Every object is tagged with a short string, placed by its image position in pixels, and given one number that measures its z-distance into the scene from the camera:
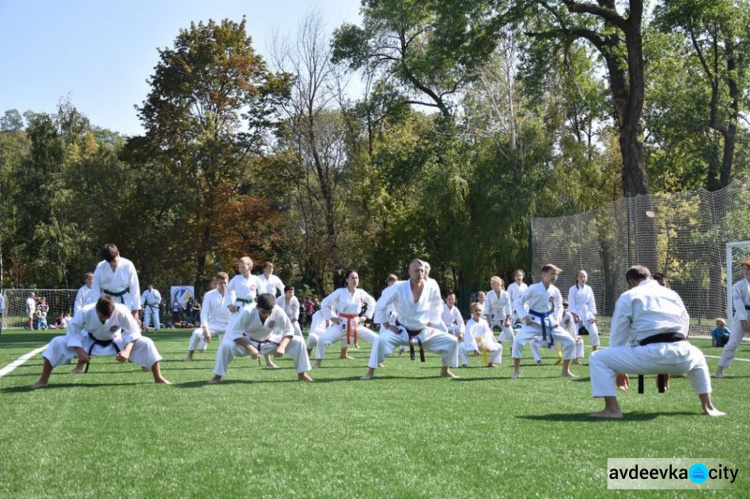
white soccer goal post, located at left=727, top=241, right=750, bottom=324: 18.39
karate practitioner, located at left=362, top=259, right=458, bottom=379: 11.73
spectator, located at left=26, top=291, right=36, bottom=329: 35.62
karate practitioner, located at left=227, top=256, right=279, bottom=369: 15.63
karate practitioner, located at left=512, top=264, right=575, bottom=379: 12.20
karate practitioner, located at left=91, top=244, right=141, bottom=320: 13.03
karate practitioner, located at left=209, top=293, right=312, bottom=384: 10.98
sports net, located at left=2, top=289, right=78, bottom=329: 38.91
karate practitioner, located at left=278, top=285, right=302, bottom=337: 19.20
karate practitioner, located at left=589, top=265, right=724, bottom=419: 7.53
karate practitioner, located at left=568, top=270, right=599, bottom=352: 15.96
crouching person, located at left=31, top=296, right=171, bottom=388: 10.27
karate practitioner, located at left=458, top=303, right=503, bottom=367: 14.66
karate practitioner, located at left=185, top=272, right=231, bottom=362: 15.99
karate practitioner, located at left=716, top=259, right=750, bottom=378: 11.70
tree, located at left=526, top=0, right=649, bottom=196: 23.97
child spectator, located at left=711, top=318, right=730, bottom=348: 18.14
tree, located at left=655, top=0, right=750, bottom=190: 31.94
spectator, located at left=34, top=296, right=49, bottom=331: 36.16
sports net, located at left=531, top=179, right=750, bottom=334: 19.98
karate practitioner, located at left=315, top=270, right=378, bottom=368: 14.49
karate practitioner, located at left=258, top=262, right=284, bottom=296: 16.27
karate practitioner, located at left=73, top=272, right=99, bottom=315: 13.42
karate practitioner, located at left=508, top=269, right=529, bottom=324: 17.48
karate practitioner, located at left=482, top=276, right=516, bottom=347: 18.36
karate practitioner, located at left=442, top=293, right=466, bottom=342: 17.42
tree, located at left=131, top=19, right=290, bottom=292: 38.41
